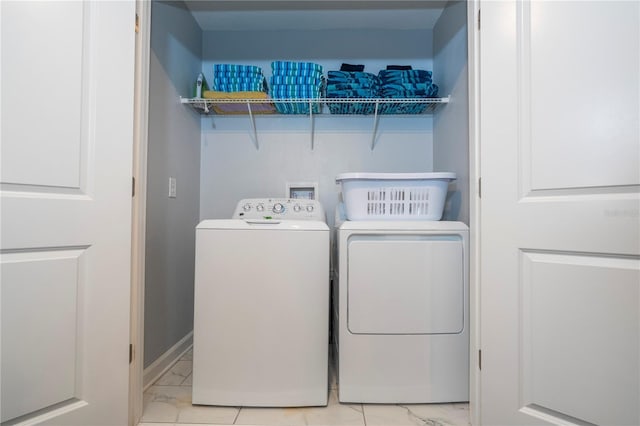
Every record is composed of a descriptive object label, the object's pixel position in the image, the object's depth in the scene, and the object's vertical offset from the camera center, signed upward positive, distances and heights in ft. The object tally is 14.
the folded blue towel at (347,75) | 6.36 +3.02
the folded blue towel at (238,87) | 6.52 +2.82
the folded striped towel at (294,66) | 6.38 +3.23
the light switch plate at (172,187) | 6.03 +0.58
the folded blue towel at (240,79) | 6.51 +2.98
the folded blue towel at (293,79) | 6.40 +2.94
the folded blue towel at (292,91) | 6.40 +2.69
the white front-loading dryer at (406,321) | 4.62 -1.62
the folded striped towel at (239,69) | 6.50 +3.20
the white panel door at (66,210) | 3.24 +0.05
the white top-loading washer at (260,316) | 4.48 -1.50
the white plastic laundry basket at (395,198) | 5.21 +0.33
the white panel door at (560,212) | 3.16 +0.08
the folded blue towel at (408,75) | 6.33 +3.03
